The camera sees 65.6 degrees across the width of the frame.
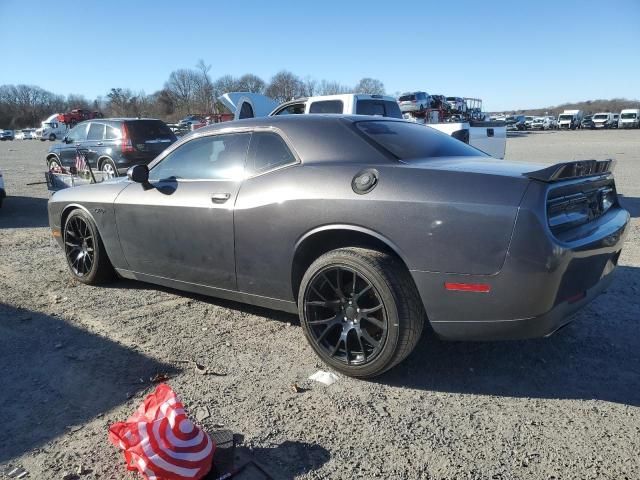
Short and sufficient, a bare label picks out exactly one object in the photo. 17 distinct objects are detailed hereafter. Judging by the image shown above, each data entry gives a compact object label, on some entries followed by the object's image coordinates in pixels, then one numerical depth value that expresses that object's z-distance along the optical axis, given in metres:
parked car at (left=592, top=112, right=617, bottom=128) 56.00
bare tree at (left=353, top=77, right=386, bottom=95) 84.38
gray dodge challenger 2.49
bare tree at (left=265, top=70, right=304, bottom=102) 73.55
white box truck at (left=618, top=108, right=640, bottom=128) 53.03
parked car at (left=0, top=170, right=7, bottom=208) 9.36
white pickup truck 8.53
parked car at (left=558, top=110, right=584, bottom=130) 58.88
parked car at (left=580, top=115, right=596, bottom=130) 57.54
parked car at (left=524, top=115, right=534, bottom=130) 61.94
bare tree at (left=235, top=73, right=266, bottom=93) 78.94
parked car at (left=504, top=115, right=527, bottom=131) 57.22
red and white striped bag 2.03
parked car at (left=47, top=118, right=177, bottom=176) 11.38
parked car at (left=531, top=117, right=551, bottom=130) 62.50
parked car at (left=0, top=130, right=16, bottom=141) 63.25
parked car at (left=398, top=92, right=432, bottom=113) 17.65
